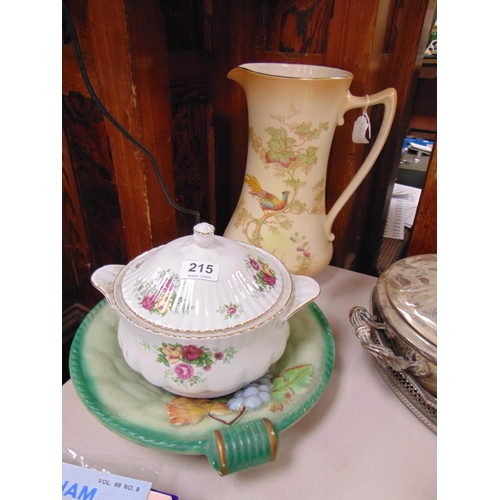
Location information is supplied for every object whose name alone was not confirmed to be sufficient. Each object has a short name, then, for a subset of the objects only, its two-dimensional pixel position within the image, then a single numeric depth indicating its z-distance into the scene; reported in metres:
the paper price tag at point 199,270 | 0.40
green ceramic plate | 0.35
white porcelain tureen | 0.39
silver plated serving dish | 0.42
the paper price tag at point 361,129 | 0.57
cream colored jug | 0.53
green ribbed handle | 0.34
